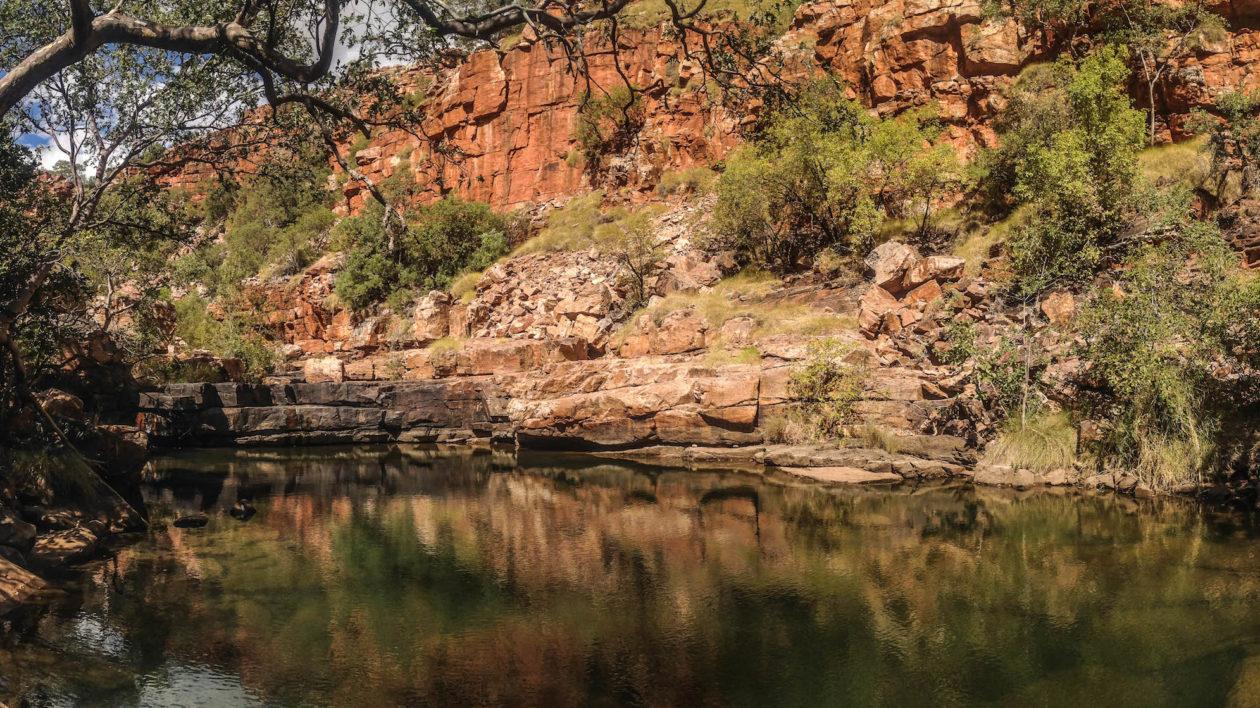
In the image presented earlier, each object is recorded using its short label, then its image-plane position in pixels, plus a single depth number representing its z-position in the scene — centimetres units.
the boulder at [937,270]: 2580
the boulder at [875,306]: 2520
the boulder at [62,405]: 1672
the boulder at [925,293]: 2561
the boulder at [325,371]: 3500
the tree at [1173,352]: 1633
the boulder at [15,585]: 1045
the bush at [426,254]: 4512
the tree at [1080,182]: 2289
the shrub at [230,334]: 3959
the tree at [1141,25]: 2769
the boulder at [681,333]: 2778
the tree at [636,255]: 3459
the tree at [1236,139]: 2361
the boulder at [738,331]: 2677
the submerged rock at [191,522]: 1603
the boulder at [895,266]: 2612
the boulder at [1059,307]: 2177
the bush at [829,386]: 2231
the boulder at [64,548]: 1238
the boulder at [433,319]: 3841
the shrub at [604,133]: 4691
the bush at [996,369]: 1967
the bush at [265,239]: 5644
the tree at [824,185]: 2956
